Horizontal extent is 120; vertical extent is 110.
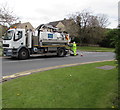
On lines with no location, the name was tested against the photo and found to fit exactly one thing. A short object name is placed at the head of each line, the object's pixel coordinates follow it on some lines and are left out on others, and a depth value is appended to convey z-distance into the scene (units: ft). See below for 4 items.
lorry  40.91
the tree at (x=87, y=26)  112.37
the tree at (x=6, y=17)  56.95
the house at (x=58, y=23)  186.86
